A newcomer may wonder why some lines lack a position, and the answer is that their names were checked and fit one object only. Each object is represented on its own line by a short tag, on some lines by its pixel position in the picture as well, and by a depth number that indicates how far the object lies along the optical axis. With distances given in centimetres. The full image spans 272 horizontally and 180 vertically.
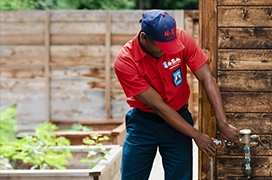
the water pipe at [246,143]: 564
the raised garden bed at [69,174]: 702
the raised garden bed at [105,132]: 962
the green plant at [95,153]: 786
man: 541
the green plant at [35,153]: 826
